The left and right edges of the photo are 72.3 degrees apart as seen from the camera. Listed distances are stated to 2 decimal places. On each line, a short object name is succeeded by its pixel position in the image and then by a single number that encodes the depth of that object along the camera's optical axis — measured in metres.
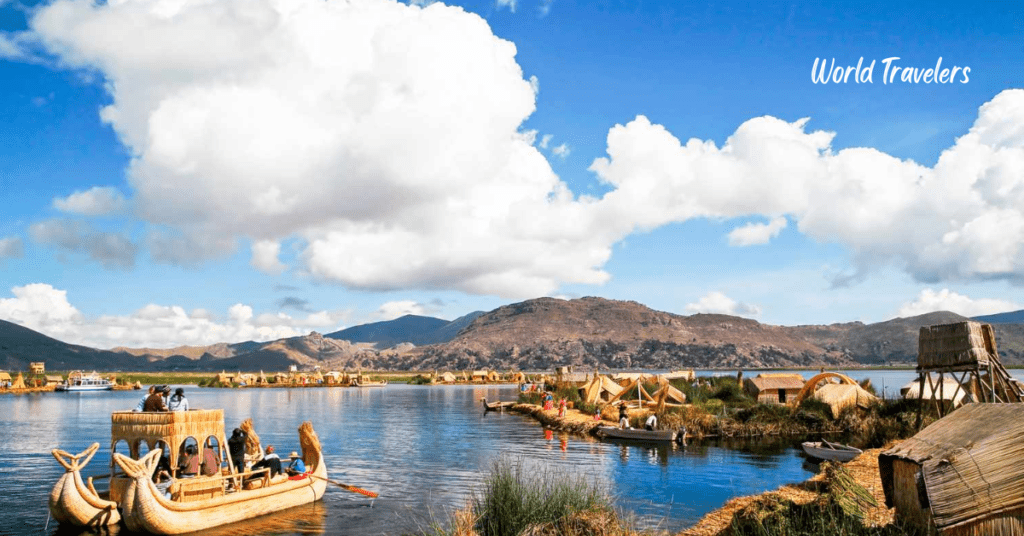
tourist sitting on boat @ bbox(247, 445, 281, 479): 21.22
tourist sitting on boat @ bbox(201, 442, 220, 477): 19.02
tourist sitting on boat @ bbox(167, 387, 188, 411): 19.44
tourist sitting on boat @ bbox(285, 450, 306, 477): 21.91
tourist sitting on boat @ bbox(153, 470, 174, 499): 17.47
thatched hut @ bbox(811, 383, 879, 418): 40.09
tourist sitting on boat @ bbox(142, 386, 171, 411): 18.58
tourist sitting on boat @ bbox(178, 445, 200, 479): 18.47
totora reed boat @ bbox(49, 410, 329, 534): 16.66
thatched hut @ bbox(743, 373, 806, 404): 49.34
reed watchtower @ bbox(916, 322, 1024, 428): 19.16
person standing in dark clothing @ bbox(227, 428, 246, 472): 19.86
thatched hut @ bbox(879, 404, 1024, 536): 8.01
